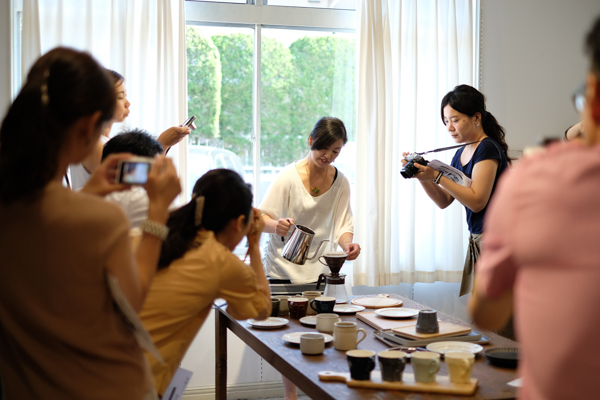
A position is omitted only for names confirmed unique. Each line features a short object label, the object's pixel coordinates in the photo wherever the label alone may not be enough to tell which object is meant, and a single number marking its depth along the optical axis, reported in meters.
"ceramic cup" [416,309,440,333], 1.85
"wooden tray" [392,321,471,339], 1.83
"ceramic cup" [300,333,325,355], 1.73
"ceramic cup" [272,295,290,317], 2.30
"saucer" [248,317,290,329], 2.07
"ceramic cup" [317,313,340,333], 1.99
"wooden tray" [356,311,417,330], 2.03
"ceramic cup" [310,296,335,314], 2.17
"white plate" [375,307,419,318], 2.16
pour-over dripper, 2.29
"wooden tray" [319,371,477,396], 1.38
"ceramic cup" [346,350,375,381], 1.45
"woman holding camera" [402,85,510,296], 2.69
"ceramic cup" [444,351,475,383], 1.42
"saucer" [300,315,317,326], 2.12
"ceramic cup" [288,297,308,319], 2.23
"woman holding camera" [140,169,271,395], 1.52
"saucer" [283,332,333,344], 1.85
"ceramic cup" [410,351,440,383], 1.42
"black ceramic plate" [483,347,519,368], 1.60
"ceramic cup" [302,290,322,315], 2.39
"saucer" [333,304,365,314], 2.27
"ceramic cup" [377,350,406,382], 1.43
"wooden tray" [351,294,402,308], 2.39
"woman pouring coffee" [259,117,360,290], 2.88
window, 3.66
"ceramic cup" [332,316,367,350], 1.77
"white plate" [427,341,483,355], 1.73
